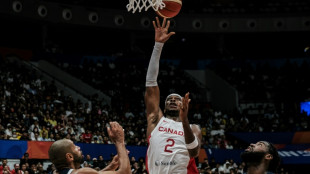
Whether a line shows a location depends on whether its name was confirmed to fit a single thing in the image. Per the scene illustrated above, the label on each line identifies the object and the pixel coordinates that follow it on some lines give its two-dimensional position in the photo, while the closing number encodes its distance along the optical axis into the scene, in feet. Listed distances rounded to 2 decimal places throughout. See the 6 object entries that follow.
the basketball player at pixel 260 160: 13.67
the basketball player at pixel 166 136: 18.28
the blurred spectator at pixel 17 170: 41.64
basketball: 26.26
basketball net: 25.05
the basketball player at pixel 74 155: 13.50
